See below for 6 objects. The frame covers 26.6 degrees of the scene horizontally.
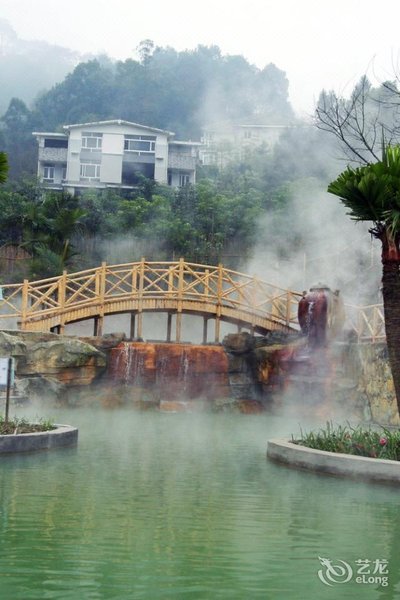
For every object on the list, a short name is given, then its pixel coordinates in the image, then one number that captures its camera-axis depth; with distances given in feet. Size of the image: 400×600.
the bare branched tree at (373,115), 147.64
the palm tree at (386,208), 38.34
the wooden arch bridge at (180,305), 88.48
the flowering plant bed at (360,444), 38.65
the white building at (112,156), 196.44
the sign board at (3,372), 43.21
